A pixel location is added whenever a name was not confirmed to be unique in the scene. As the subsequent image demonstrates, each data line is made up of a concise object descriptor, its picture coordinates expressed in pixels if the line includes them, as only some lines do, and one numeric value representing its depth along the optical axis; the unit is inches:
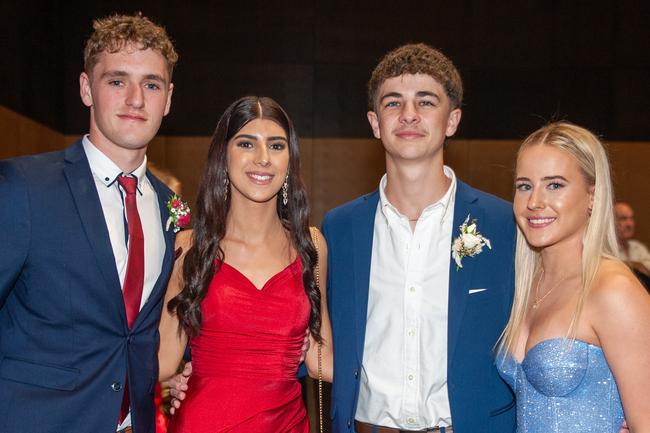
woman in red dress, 123.0
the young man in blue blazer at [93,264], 94.1
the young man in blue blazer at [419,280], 117.0
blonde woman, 96.7
